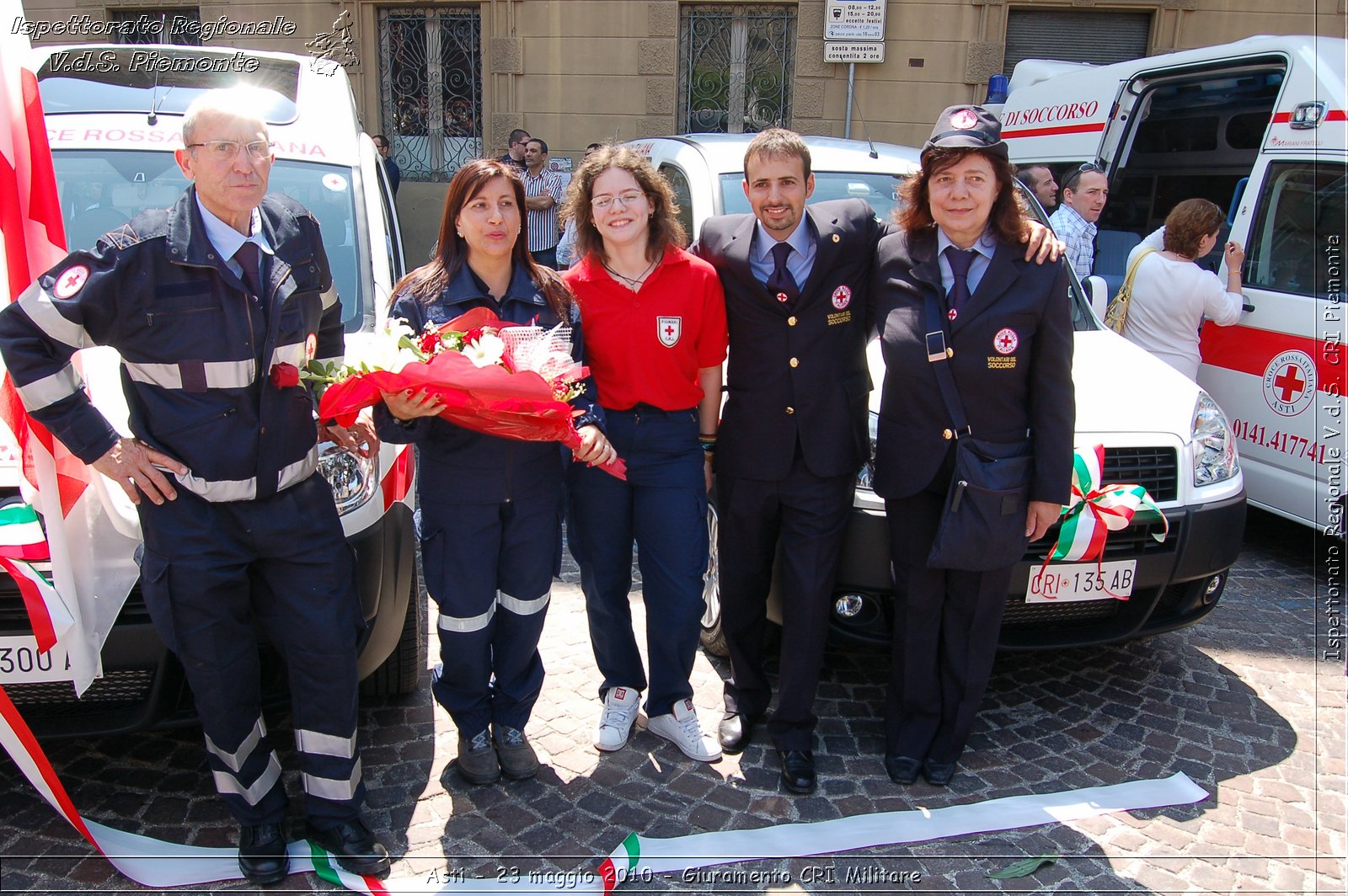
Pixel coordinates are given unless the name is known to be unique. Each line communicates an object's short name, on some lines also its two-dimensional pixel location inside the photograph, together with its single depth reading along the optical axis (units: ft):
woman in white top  17.63
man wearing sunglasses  20.16
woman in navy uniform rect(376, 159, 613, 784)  9.85
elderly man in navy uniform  8.07
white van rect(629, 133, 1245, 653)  11.37
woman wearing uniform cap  9.89
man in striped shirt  29.12
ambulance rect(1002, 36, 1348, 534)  16.57
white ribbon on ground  9.11
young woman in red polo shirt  10.47
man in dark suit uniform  10.38
